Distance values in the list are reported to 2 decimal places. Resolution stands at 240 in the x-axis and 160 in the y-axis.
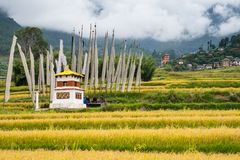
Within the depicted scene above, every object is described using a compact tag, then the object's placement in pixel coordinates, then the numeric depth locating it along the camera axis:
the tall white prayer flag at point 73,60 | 53.34
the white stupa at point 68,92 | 47.78
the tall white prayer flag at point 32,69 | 46.88
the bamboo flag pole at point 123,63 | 60.78
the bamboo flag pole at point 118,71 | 60.03
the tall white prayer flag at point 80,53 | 54.14
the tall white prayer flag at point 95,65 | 53.41
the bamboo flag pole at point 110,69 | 54.77
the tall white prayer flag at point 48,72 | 54.13
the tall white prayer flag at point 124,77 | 58.74
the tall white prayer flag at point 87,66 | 53.03
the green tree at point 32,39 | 104.25
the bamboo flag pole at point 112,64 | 55.75
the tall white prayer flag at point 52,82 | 50.58
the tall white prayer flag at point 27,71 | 44.44
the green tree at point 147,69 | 99.19
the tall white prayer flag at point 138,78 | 61.34
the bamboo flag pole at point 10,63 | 37.82
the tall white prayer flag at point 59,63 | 54.47
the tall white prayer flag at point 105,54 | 54.40
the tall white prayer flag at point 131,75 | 60.38
